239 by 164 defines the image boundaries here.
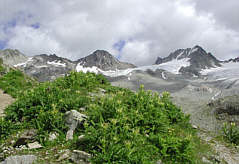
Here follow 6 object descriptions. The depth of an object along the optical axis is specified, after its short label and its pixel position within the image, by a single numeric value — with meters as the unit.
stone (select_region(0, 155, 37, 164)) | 4.07
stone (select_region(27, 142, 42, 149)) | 4.92
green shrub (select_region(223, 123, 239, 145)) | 7.54
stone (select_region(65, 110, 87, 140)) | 5.72
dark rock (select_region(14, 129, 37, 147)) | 5.13
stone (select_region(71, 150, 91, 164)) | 4.30
